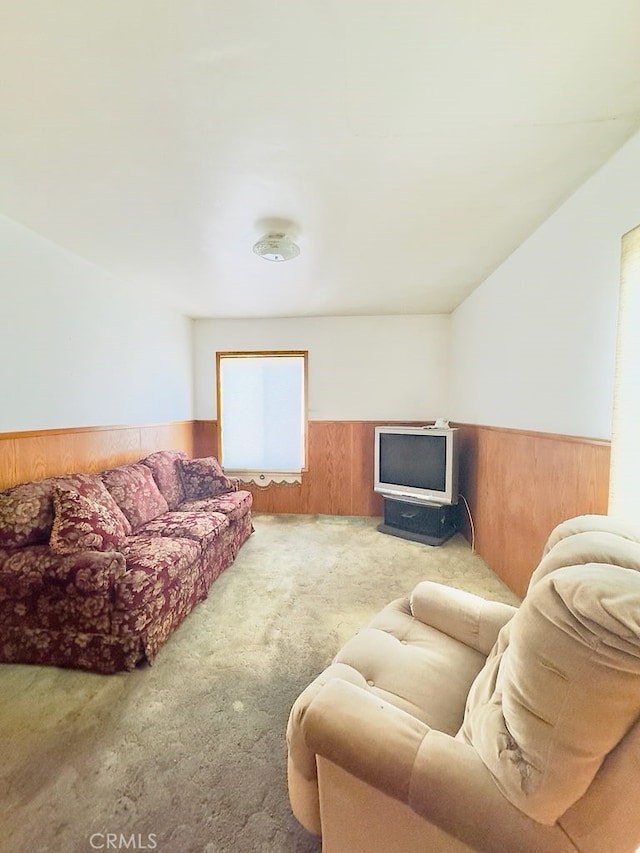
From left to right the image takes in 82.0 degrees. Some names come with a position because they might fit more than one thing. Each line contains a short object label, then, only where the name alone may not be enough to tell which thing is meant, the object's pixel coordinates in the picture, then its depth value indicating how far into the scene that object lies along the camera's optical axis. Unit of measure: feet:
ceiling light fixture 7.43
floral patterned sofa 5.84
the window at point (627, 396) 4.68
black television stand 11.60
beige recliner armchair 2.17
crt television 11.33
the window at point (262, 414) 14.60
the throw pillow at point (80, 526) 6.24
